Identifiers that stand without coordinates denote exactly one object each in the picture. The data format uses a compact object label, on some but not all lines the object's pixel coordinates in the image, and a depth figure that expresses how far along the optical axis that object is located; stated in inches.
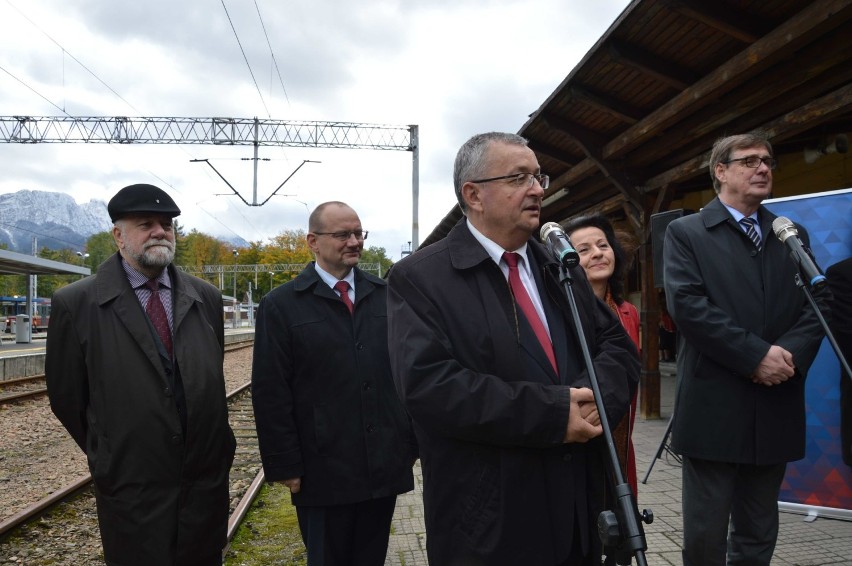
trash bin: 1025.0
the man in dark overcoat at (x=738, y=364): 104.7
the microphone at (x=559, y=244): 74.5
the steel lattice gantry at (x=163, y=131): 918.4
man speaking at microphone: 70.7
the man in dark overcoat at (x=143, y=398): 97.4
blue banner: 165.6
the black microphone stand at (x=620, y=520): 62.1
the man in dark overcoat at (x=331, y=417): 113.7
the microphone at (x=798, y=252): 96.6
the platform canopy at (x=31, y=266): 797.9
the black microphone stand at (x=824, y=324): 96.7
